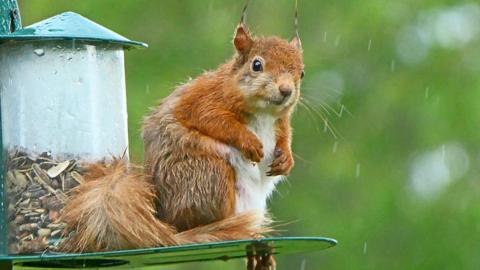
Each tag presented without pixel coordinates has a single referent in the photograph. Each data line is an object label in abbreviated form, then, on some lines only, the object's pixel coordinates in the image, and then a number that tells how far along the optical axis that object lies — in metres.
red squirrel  10.01
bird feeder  9.81
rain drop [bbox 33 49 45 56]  9.98
